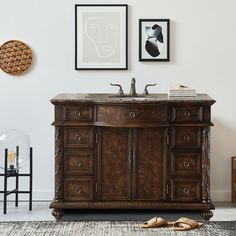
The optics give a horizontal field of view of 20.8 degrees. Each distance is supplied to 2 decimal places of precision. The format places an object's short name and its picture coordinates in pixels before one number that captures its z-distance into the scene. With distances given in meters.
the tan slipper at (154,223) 3.01
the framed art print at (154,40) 5.53
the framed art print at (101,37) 5.52
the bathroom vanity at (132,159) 4.86
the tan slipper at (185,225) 2.96
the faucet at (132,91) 5.18
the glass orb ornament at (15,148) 5.21
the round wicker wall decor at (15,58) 5.54
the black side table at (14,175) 5.11
